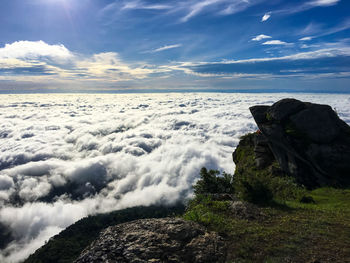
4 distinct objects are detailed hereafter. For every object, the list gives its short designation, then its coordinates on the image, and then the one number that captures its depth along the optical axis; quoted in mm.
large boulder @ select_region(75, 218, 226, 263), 7859
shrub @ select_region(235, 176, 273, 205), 16406
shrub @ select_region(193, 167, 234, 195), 25875
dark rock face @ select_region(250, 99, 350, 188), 26844
